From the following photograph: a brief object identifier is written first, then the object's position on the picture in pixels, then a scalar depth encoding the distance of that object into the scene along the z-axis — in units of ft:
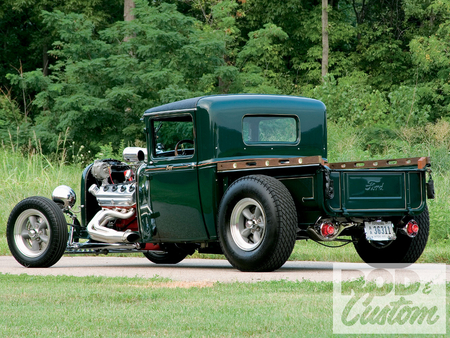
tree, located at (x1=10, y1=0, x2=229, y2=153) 163.73
